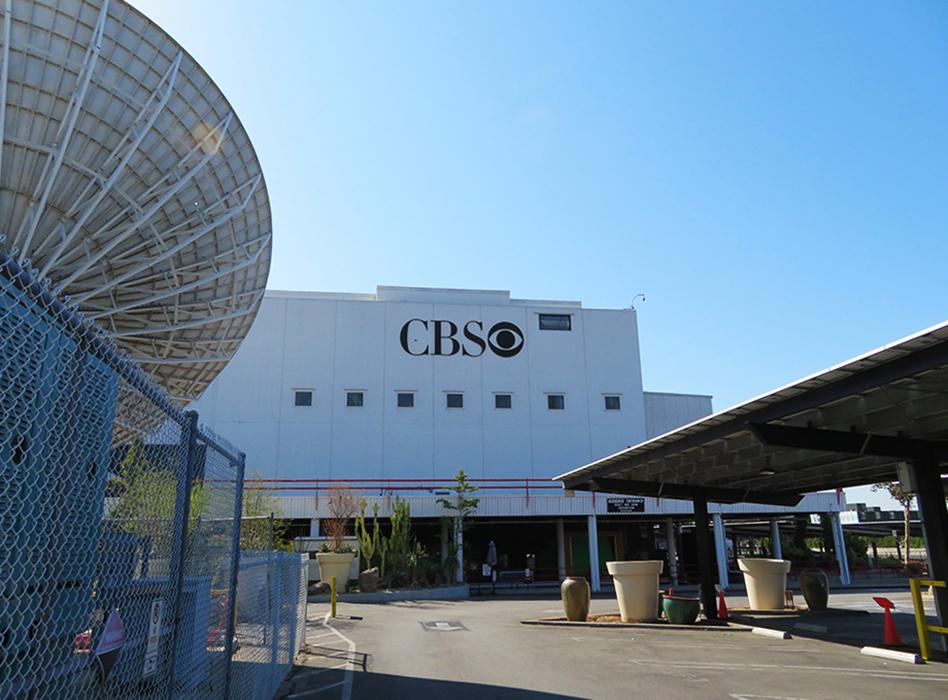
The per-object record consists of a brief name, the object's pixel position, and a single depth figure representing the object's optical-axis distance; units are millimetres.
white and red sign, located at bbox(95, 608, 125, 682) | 3287
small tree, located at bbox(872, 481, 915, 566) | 37000
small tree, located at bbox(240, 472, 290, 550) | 20703
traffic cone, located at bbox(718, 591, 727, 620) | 17089
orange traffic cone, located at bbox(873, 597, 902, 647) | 12406
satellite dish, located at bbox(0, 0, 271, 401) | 9289
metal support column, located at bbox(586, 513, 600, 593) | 28612
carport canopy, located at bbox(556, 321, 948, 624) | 9453
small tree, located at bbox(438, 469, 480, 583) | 28633
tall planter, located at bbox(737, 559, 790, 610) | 18906
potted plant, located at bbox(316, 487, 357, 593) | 25625
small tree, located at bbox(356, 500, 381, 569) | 26422
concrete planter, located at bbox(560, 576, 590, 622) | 16938
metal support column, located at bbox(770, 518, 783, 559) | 32562
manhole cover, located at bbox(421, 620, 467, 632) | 16016
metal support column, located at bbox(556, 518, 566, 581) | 31578
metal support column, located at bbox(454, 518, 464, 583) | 28466
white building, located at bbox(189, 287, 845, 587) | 34438
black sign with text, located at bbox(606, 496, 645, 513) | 30062
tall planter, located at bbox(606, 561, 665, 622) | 16766
